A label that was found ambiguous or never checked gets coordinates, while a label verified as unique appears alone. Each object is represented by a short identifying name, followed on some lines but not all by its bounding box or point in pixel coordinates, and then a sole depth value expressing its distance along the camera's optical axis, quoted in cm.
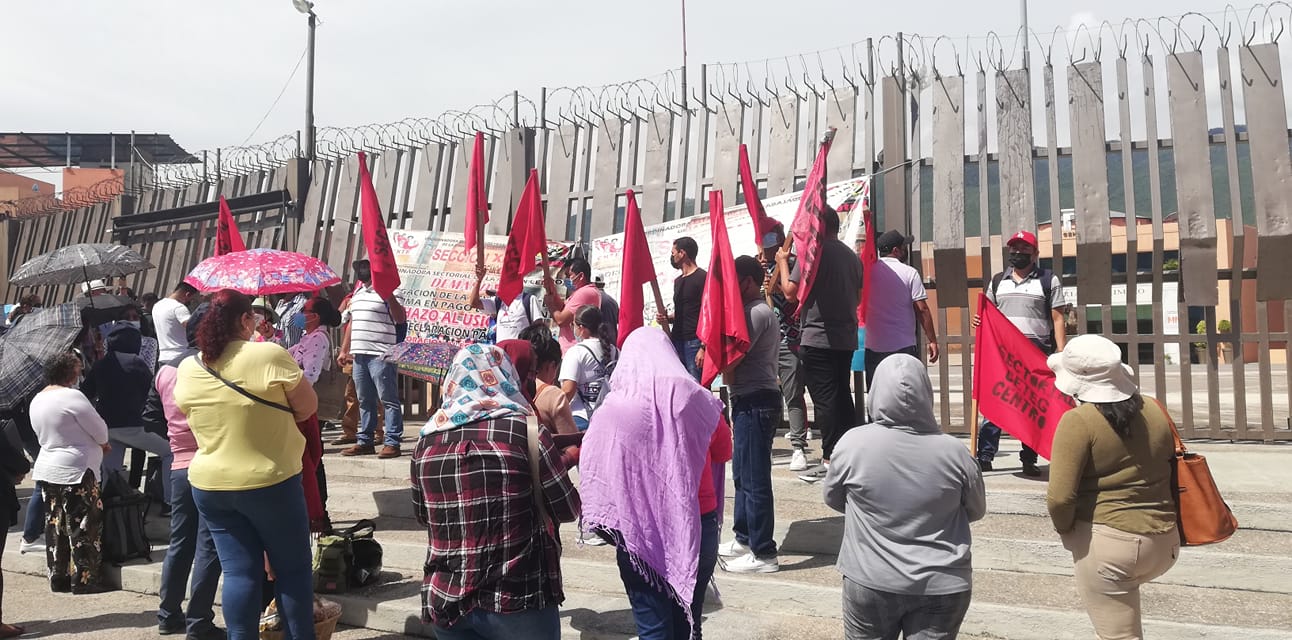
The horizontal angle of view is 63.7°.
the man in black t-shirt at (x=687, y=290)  747
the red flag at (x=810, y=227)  713
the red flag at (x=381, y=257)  926
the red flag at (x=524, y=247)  899
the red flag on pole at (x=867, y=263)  738
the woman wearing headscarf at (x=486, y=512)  353
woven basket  523
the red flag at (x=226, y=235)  1072
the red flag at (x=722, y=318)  610
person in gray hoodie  354
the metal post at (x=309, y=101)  1446
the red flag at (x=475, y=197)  1002
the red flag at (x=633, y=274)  740
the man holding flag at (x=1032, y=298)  709
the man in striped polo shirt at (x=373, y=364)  931
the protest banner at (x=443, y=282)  1049
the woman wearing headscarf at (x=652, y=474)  390
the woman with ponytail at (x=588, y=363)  674
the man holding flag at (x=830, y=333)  707
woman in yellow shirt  460
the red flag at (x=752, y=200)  811
